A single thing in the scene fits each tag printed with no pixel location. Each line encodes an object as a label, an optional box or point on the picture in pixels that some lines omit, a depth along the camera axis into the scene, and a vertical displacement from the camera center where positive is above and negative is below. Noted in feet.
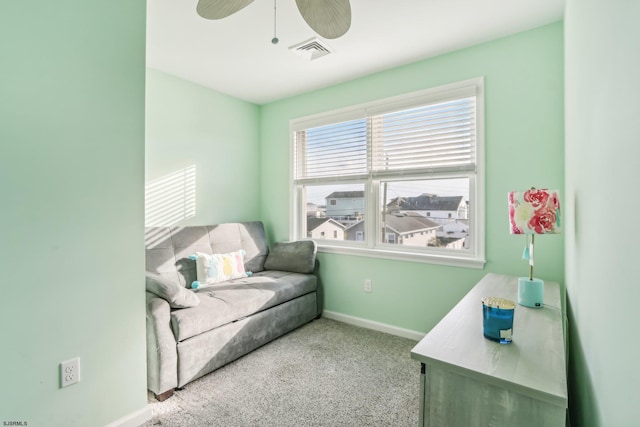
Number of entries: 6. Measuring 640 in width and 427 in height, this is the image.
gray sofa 6.28 -2.25
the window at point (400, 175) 8.32 +1.19
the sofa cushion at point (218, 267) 9.02 -1.71
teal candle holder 3.60 -1.30
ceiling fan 4.50 +3.09
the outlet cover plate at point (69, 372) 4.77 -2.56
